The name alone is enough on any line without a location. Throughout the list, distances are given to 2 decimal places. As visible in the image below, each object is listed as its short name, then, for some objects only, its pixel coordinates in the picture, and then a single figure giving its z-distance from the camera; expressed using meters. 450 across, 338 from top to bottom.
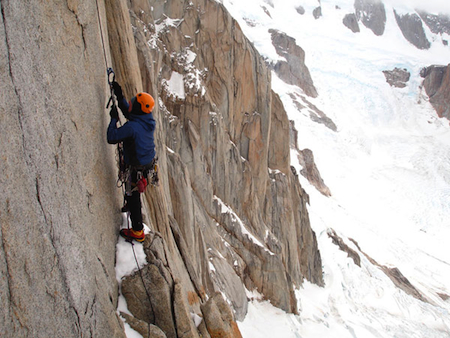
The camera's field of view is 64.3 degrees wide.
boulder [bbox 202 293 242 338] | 6.26
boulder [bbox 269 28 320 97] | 70.44
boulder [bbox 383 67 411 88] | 72.78
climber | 4.97
